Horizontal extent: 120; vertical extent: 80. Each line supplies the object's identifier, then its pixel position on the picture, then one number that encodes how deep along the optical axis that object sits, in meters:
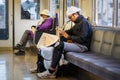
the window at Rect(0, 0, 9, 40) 8.15
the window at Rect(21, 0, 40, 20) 8.25
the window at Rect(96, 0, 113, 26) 4.59
